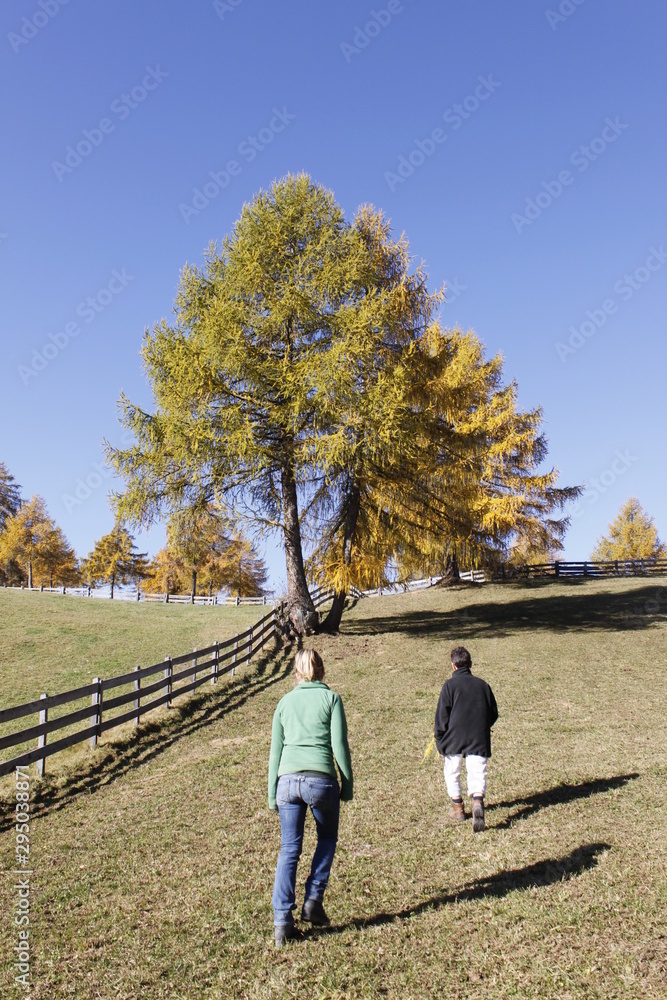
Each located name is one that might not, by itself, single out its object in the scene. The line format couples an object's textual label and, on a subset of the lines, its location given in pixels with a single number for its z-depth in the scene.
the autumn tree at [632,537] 57.00
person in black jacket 7.00
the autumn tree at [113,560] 55.72
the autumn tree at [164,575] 54.24
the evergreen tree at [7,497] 55.41
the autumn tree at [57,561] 53.19
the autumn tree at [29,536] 52.03
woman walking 4.48
